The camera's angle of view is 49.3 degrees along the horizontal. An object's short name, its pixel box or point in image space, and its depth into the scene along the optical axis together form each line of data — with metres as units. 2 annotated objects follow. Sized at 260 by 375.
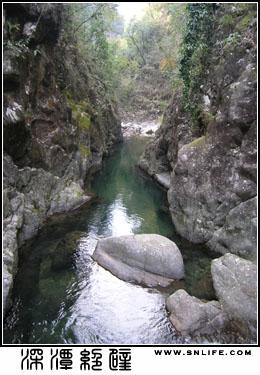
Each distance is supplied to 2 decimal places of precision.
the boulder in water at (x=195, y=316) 6.78
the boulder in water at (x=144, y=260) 8.96
